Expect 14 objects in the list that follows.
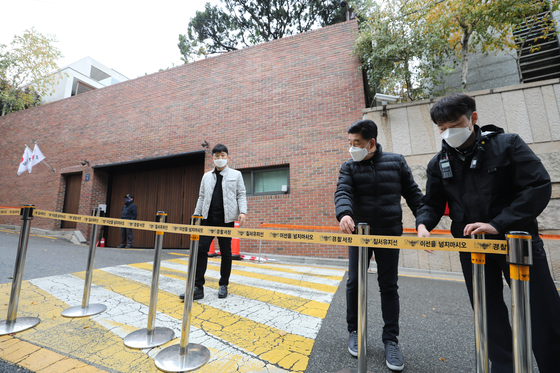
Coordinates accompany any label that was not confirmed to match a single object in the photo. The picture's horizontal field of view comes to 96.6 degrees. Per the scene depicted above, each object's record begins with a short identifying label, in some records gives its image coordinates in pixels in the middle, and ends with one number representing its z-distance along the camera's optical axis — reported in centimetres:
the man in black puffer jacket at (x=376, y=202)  193
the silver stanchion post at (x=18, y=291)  229
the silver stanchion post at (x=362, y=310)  155
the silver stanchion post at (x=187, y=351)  175
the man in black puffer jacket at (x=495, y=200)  132
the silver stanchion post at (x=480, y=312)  137
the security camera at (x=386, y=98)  627
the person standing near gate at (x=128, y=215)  940
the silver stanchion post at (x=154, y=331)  206
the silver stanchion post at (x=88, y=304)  260
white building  1845
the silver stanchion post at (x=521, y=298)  112
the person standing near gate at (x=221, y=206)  316
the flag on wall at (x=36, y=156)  1099
